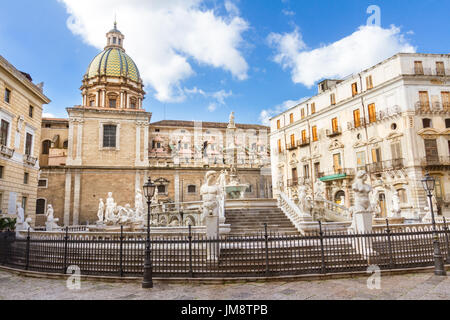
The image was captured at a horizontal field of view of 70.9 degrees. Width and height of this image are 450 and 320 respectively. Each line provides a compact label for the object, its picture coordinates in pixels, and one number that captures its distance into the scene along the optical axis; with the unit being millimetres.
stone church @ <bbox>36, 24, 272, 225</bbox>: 34062
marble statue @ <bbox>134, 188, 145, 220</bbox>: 16795
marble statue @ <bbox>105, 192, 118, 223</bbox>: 15734
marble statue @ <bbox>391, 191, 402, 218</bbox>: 16547
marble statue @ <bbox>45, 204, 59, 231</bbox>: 18141
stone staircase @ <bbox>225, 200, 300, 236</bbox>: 13633
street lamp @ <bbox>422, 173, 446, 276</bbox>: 7883
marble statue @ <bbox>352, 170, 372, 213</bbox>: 9531
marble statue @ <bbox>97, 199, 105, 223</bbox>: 17059
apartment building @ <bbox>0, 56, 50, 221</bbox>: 19938
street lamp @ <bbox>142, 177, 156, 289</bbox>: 7234
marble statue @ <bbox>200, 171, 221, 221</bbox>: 9180
